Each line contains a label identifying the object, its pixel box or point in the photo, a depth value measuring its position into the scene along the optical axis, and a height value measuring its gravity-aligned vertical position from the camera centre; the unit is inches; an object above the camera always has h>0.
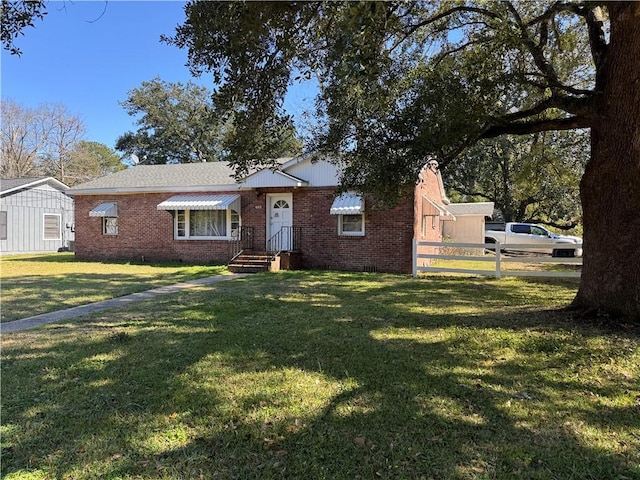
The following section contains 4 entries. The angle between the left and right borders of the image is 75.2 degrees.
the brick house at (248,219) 571.2 +22.8
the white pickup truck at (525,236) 918.4 -3.7
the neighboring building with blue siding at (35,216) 860.0 +40.7
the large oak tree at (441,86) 195.0 +92.5
